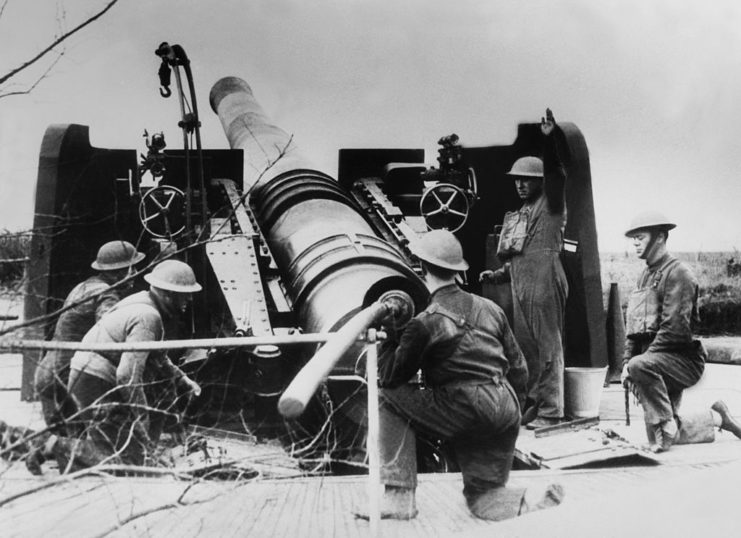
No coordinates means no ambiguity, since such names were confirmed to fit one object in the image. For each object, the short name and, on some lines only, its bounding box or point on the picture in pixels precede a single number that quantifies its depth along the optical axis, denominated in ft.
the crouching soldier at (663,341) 17.19
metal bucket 20.49
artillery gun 17.31
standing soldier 19.39
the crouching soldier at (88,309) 14.08
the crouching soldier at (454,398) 12.22
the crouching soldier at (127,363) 12.57
